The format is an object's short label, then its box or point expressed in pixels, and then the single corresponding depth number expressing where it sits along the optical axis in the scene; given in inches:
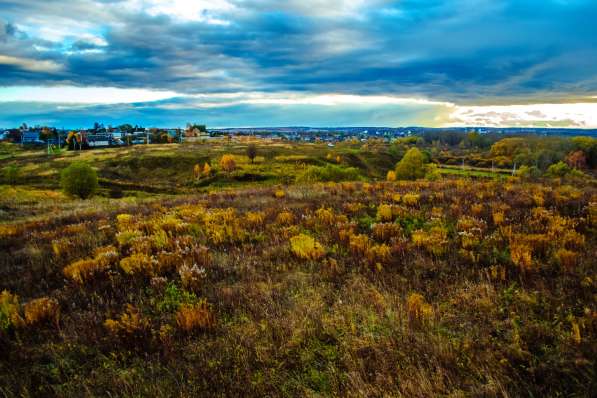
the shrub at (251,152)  5422.2
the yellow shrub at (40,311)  199.3
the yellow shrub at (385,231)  325.7
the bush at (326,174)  2498.8
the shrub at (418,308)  174.7
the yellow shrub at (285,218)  406.8
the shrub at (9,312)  198.1
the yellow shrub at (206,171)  4282.0
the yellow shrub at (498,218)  352.8
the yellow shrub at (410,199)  483.9
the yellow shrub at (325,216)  395.5
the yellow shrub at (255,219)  413.0
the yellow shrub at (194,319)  182.1
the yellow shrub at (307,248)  279.8
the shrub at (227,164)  4402.1
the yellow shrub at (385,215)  396.5
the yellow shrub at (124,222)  429.1
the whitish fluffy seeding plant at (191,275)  238.6
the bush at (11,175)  3186.8
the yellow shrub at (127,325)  180.1
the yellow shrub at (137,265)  267.6
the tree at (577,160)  5468.5
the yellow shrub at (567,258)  226.8
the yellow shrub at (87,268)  261.9
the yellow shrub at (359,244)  284.5
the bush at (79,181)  2230.6
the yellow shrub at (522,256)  230.3
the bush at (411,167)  4143.7
